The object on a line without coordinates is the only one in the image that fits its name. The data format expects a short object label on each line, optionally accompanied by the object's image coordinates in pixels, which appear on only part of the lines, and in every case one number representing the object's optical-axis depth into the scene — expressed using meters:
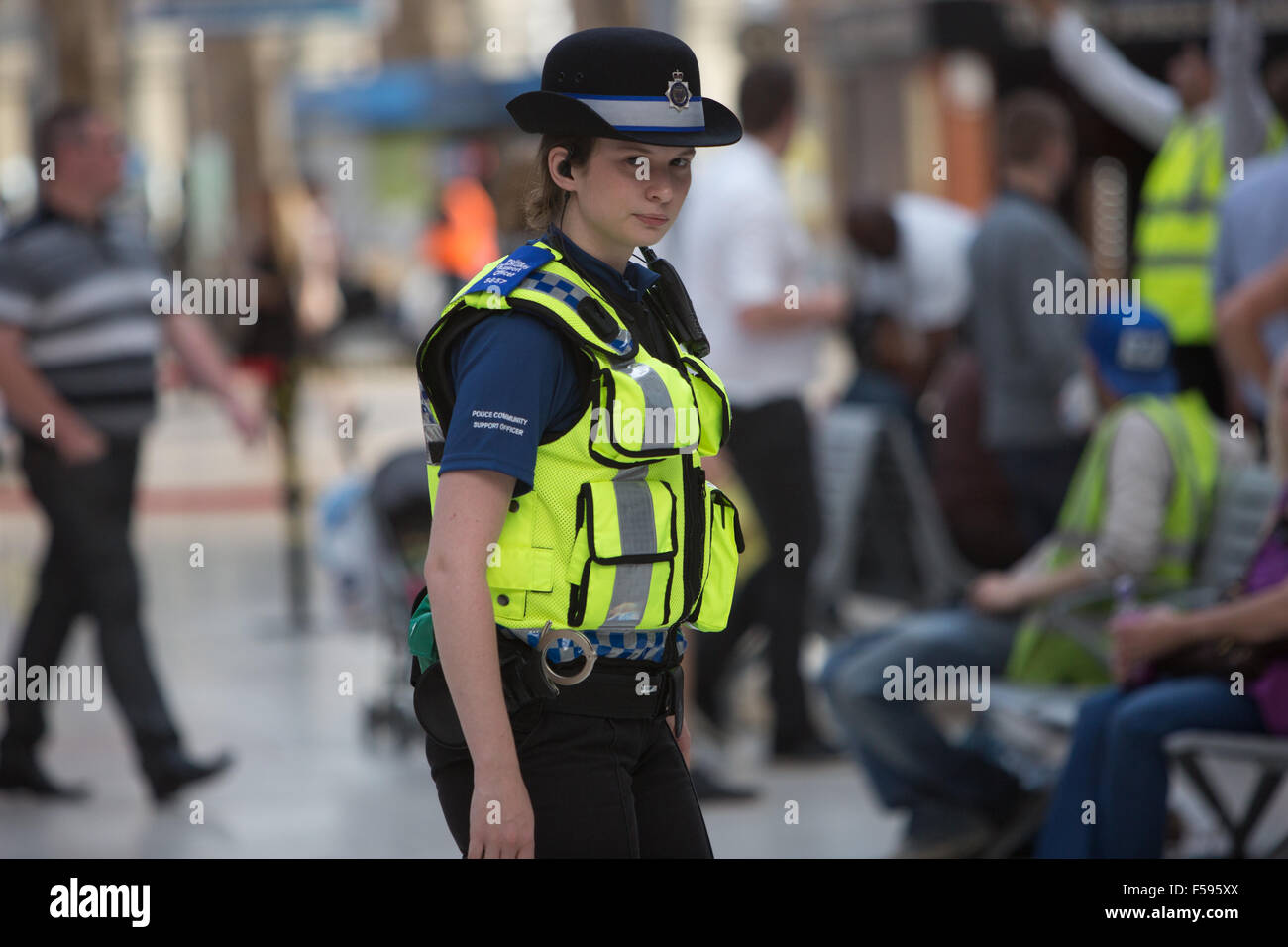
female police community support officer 4.61
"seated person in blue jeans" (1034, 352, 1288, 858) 7.99
